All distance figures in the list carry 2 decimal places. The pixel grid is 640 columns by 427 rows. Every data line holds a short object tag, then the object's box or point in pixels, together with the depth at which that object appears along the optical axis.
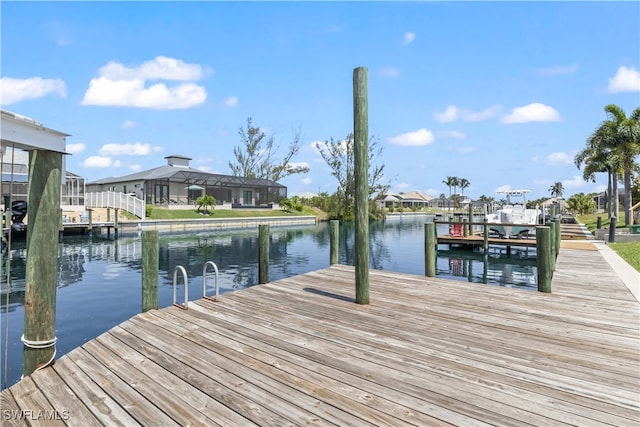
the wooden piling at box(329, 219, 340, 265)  9.55
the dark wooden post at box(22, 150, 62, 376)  3.78
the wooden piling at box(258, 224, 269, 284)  7.86
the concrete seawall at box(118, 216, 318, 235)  31.08
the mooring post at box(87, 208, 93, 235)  27.02
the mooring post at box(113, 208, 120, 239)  28.40
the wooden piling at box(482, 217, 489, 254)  17.06
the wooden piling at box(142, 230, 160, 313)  5.82
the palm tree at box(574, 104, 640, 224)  27.14
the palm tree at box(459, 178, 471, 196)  125.88
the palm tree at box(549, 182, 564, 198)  108.81
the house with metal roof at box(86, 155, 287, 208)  42.97
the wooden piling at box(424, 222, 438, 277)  8.45
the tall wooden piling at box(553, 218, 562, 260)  12.91
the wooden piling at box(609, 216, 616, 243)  17.71
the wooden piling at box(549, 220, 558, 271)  11.47
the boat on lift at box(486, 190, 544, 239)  18.78
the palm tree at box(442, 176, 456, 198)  126.88
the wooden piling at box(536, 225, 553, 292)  6.93
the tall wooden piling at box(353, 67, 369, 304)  5.81
